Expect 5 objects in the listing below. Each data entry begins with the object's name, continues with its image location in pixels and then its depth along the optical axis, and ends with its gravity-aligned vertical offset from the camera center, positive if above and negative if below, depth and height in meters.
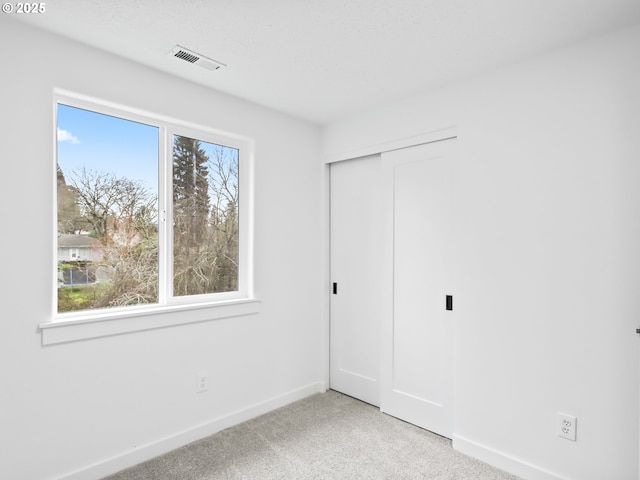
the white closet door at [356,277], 3.12 -0.34
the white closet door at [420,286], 2.60 -0.35
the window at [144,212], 2.19 +0.16
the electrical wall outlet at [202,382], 2.56 -0.99
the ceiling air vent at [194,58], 2.10 +1.04
